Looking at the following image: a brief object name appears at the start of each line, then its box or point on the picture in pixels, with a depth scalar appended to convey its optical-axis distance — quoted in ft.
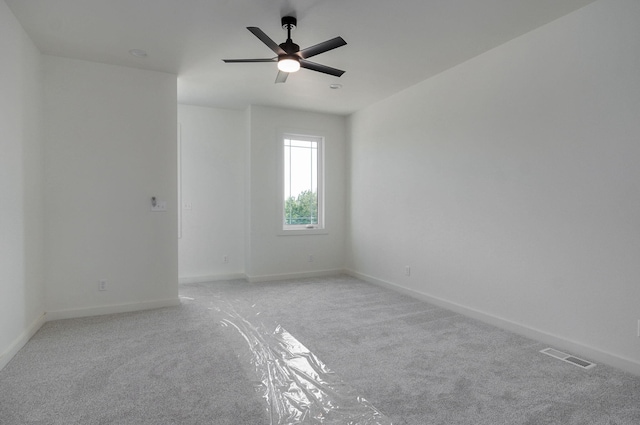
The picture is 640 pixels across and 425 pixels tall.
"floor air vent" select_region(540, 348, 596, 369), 8.55
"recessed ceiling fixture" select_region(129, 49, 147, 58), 11.50
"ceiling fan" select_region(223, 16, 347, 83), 8.91
